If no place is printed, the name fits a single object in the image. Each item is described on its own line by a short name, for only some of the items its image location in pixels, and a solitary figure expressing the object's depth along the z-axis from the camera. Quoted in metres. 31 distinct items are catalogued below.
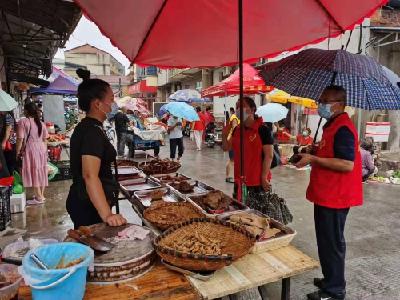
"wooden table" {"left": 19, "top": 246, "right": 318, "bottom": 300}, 1.69
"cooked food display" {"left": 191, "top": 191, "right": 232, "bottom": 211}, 2.89
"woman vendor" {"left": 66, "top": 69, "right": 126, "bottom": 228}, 2.22
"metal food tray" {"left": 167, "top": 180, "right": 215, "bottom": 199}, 3.35
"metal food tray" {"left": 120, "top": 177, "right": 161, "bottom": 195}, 3.75
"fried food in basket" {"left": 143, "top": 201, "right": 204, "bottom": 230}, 2.46
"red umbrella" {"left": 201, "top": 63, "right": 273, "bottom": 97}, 8.61
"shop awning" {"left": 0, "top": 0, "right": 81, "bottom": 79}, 6.05
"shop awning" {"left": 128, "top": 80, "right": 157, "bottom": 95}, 38.04
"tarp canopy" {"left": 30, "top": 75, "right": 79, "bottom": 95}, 13.45
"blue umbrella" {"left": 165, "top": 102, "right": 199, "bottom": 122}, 11.43
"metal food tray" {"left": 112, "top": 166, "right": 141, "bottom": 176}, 4.51
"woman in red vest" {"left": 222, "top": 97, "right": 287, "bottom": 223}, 3.95
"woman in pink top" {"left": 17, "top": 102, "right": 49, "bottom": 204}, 6.41
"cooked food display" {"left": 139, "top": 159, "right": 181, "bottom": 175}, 4.64
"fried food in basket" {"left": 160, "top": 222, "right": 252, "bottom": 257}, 1.91
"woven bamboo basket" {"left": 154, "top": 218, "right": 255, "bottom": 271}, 1.77
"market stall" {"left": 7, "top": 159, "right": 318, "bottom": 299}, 1.75
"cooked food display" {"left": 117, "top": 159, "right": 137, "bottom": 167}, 5.15
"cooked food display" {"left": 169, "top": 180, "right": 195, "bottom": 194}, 3.60
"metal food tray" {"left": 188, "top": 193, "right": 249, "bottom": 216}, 2.74
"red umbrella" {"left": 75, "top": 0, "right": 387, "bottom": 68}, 3.03
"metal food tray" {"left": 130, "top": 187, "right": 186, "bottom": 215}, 3.12
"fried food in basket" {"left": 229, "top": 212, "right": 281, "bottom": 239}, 2.31
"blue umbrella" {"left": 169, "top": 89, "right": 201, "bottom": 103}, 16.48
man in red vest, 2.88
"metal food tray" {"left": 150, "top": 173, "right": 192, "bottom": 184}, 4.12
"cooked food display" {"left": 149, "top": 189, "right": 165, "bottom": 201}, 3.28
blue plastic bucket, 1.43
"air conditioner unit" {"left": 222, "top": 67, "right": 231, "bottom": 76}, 20.14
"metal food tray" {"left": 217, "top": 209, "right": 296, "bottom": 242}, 2.33
